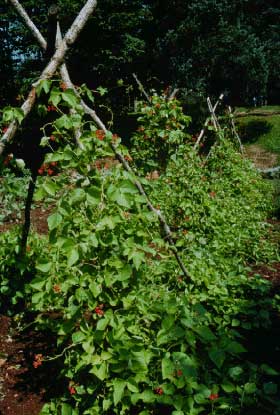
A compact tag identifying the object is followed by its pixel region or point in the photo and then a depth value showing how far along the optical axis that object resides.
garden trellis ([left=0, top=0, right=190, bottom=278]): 2.06
